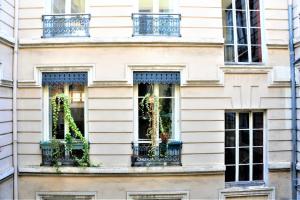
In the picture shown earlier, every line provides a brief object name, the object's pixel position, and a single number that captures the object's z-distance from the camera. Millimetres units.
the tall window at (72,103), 8852
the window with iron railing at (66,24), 8750
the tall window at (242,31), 9234
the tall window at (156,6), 8977
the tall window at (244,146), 9078
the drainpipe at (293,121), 8898
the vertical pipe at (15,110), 8570
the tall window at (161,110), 8859
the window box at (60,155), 8641
